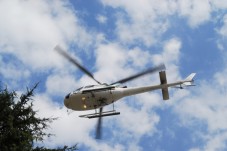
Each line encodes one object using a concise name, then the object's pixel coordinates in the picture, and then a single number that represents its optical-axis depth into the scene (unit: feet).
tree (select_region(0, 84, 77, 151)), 61.67
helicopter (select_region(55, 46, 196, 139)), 109.33
